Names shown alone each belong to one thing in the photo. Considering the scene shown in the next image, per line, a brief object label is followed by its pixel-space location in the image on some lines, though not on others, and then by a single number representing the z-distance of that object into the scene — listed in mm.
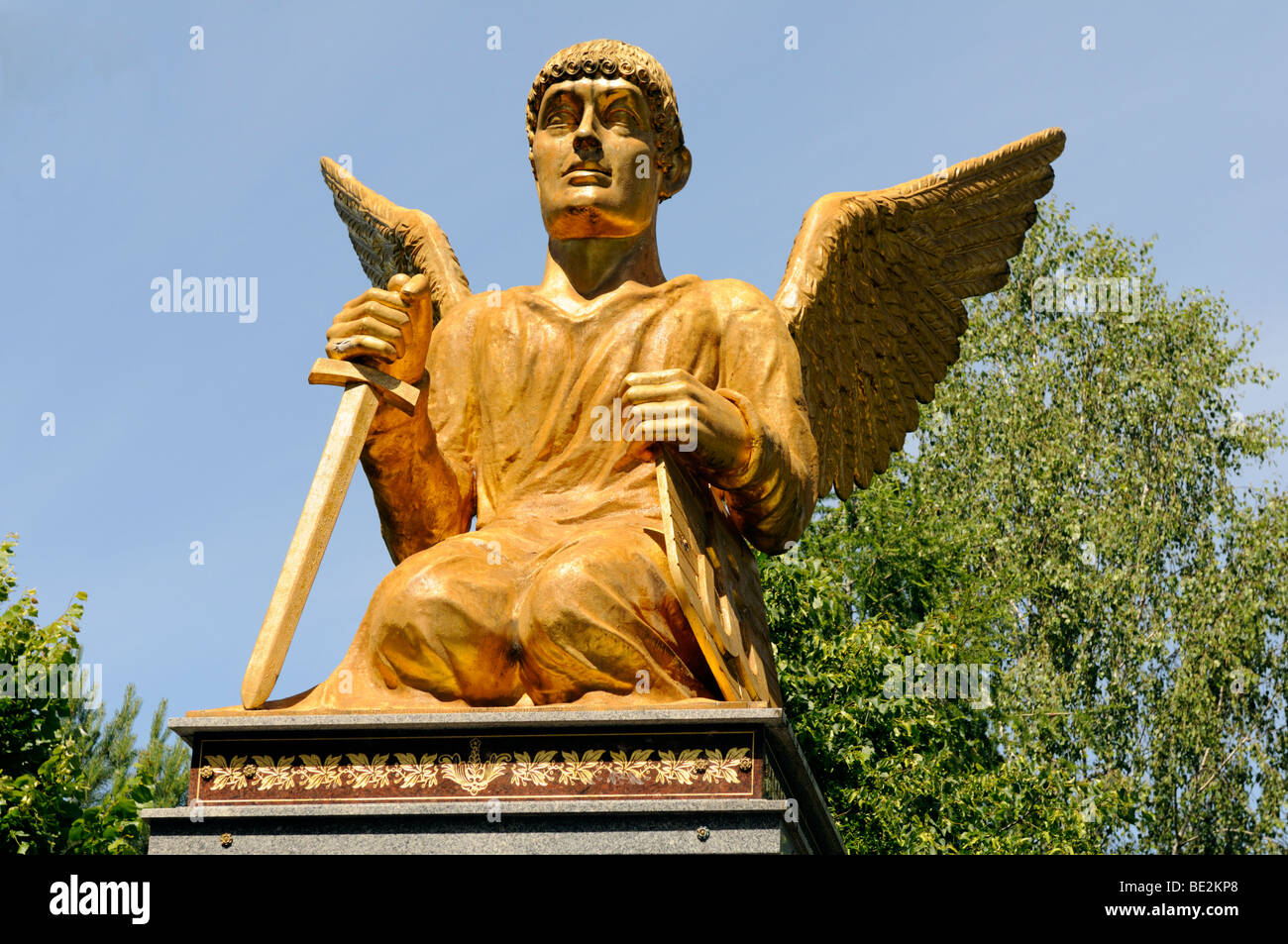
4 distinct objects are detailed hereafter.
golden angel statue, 6922
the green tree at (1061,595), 17969
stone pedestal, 6387
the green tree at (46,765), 13031
